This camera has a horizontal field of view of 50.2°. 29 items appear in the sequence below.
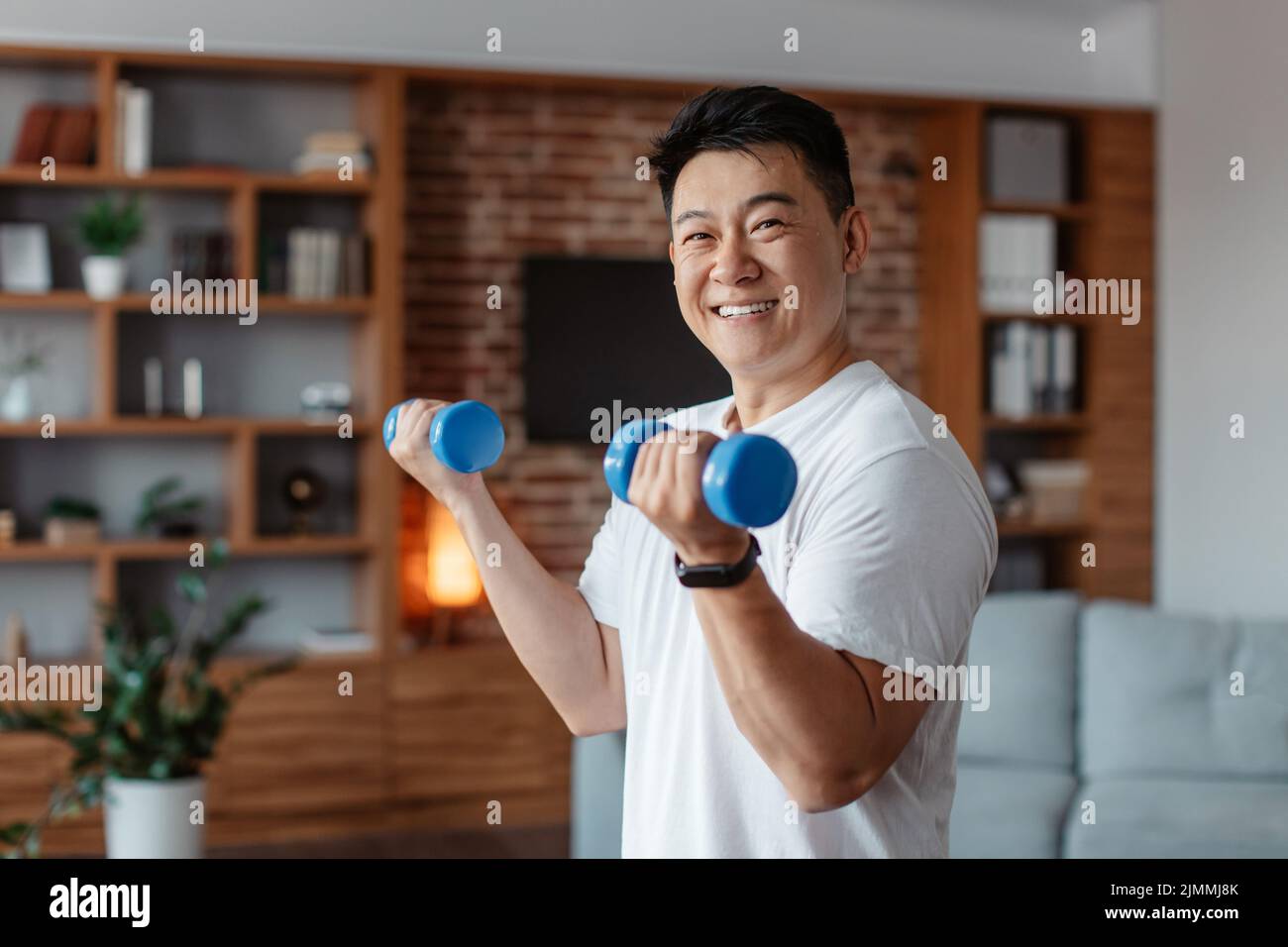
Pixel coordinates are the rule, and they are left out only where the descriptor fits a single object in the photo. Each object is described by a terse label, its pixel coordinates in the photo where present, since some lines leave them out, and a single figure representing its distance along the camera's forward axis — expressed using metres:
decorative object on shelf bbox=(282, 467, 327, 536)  3.67
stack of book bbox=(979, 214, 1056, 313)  4.04
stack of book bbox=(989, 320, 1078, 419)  4.07
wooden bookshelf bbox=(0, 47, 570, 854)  3.46
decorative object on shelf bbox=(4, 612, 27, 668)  3.41
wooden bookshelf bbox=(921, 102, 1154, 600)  4.07
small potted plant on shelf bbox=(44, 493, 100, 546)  3.45
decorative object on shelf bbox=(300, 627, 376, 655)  3.62
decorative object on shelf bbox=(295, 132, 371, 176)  3.55
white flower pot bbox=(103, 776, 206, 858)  2.60
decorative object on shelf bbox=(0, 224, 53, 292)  3.47
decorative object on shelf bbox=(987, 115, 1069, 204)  4.07
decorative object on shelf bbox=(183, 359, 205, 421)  3.58
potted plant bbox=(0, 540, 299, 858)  2.62
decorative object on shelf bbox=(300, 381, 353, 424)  3.64
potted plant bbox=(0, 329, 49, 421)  3.46
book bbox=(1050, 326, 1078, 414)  4.11
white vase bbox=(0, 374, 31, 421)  3.46
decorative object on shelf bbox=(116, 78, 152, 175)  3.45
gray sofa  2.56
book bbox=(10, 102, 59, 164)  3.43
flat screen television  3.77
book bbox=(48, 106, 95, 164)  3.45
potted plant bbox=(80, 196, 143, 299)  3.39
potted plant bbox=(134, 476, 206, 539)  3.56
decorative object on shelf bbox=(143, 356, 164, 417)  3.59
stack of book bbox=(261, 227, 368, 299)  3.57
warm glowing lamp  3.64
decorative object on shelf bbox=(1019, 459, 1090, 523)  4.15
